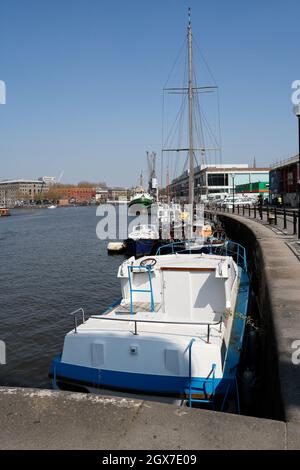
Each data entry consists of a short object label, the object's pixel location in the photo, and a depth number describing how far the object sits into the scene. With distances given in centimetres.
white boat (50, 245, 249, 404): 650
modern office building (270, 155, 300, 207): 4688
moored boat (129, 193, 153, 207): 7138
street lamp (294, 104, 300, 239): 1483
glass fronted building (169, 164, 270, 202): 10656
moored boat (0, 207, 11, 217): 12562
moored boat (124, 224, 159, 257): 2922
